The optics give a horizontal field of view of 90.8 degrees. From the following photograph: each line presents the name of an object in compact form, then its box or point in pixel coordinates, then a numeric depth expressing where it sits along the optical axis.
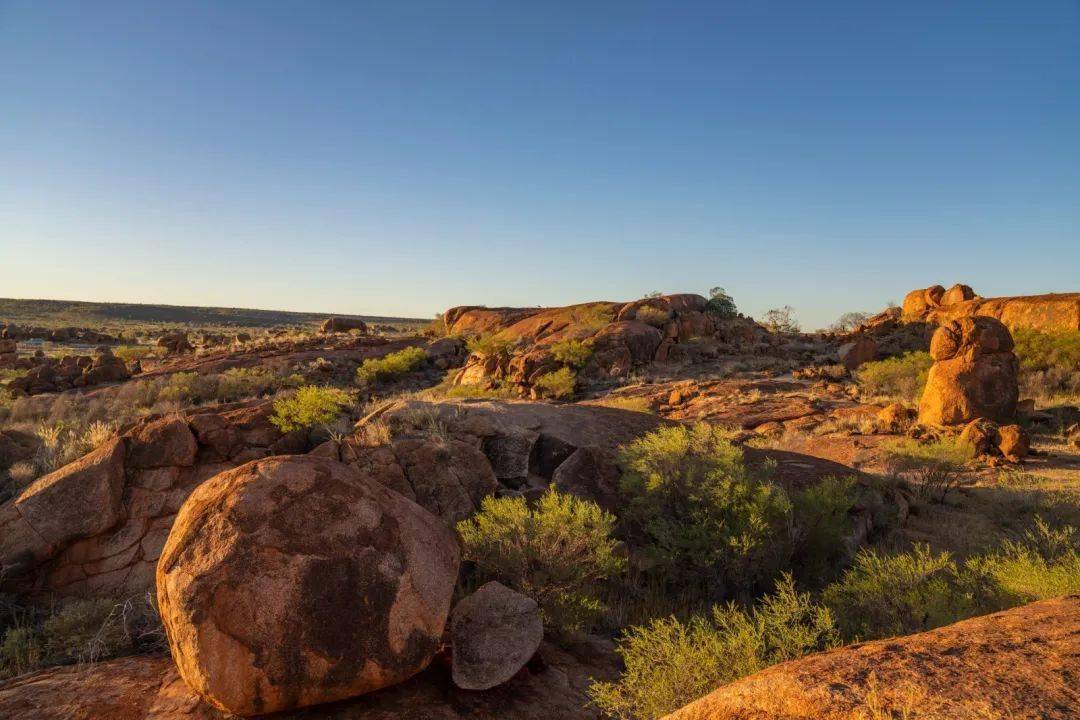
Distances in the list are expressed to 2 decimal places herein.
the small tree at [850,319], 40.09
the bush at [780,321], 33.32
